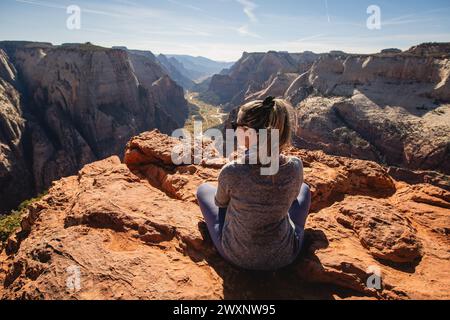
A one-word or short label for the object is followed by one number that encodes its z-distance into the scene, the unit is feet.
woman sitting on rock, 9.32
